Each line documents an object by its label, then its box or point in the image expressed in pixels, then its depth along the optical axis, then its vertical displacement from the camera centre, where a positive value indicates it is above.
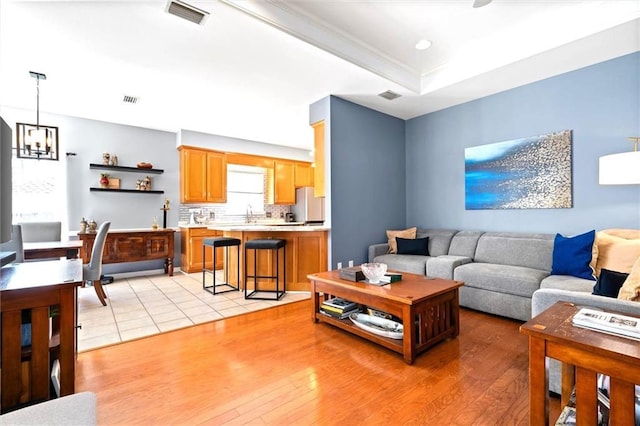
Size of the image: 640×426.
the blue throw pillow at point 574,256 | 2.75 -0.44
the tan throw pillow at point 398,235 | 4.49 -0.38
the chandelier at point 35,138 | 3.49 +0.91
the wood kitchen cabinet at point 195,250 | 5.51 -0.72
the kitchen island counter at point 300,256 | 4.15 -0.62
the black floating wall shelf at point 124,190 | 5.08 +0.41
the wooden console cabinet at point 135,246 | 4.62 -0.54
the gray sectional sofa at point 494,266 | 2.88 -0.63
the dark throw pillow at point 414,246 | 4.22 -0.50
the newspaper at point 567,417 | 1.29 -0.92
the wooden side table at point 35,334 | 1.42 -0.61
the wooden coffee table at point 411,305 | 2.19 -0.76
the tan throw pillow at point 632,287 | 1.53 -0.41
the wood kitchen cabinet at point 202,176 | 5.75 +0.74
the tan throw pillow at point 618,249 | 2.48 -0.35
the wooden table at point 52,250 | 3.16 -0.40
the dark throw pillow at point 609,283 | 1.67 -0.42
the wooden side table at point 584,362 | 1.05 -0.58
